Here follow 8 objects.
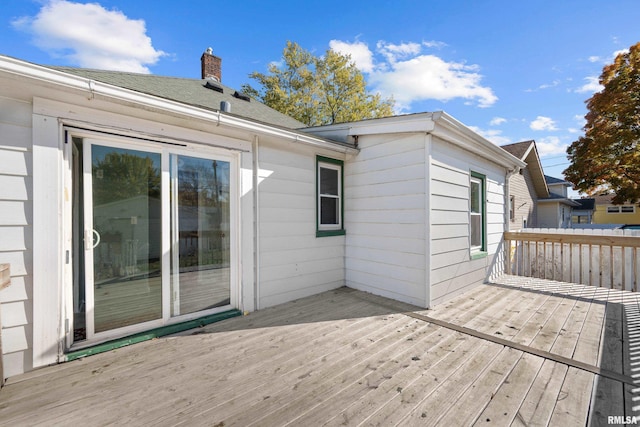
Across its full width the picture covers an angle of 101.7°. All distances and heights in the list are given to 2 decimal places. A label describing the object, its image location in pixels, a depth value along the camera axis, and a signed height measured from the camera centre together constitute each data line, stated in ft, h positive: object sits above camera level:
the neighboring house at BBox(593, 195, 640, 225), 76.22 -0.75
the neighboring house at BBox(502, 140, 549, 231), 38.27 +4.09
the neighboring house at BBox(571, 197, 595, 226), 79.66 -0.07
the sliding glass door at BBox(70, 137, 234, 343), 8.38 -0.83
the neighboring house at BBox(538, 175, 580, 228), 51.31 +0.41
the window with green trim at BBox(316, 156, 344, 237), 14.55 +0.88
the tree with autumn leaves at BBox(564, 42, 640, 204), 35.76 +10.97
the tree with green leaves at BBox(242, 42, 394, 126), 50.14 +24.53
